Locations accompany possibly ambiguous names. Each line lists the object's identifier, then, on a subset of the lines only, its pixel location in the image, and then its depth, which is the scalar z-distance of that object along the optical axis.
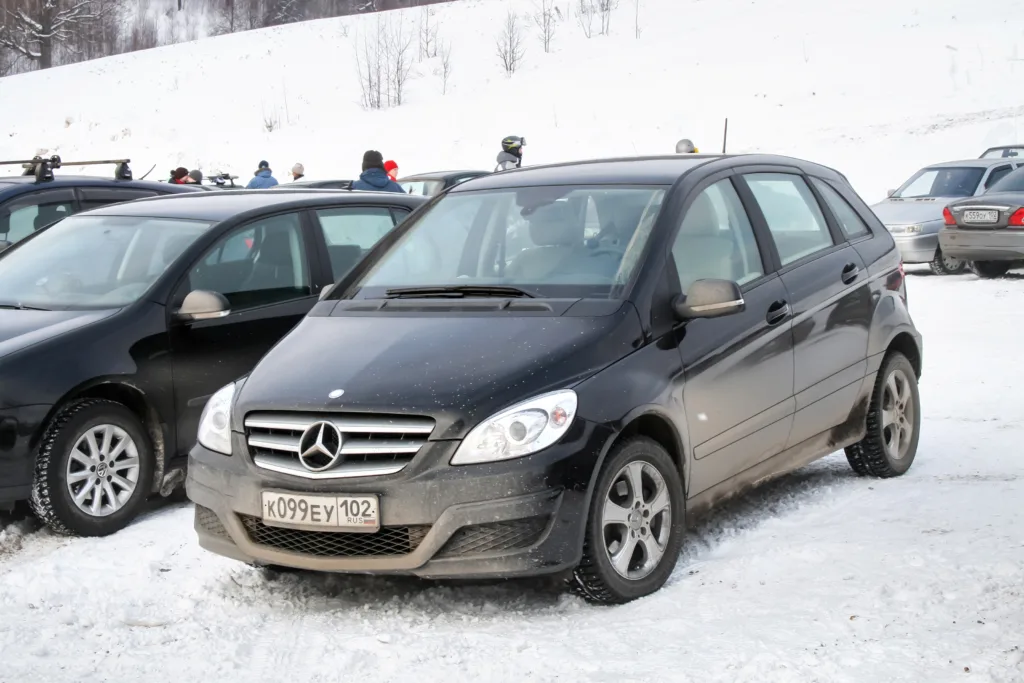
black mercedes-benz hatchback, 4.45
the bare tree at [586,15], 53.12
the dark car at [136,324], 6.05
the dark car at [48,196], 8.95
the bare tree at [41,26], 80.62
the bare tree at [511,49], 50.50
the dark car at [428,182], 19.88
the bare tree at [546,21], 52.75
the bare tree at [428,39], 55.87
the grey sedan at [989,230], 16.16
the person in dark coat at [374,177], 14.52
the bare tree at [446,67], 50.54
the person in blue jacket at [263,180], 21.19
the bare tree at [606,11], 52.58
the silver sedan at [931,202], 17.61
